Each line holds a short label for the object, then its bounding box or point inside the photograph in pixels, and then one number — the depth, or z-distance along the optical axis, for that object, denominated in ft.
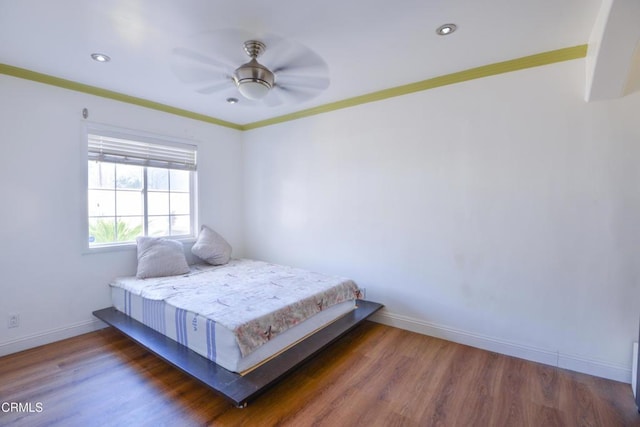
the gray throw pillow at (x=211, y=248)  12.51
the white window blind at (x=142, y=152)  10.30
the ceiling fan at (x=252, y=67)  7.06
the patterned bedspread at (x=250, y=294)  7.00
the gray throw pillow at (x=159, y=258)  10.55
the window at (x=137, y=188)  10.36
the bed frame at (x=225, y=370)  6.03
